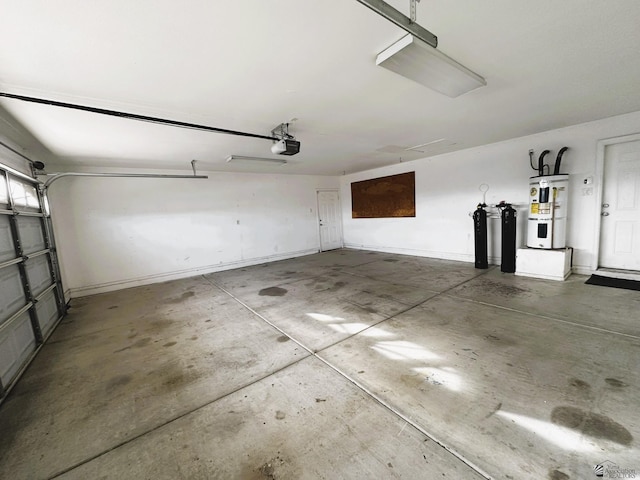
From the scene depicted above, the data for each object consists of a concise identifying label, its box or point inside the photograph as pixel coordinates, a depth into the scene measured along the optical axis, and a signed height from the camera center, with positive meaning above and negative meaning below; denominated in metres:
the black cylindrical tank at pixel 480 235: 5.17 -0.72
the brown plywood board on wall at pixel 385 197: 6.85 +0.32
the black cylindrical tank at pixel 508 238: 4.73 -0.75
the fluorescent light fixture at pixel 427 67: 1.76 +1.09
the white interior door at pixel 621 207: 3.91 -0.27
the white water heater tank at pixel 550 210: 4.21 -0.25
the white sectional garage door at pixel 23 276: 2.42 -0.51
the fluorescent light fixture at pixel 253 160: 5.09 +1.21
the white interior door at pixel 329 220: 8.63 -0.30
